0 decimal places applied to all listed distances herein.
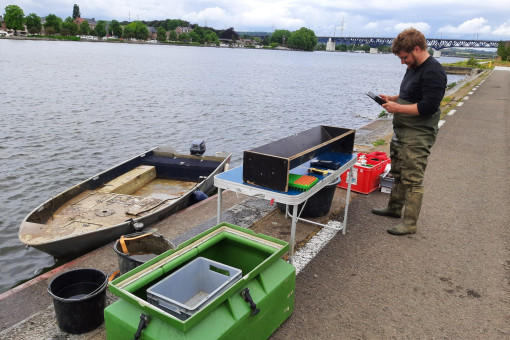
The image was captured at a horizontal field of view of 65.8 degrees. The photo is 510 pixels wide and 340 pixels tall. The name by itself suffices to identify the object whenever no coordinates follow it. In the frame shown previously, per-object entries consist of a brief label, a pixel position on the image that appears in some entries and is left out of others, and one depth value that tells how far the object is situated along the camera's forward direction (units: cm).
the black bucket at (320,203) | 609
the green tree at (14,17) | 13951
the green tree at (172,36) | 19565
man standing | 498
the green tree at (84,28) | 16612
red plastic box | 739
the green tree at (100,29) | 17438
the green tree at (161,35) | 18638
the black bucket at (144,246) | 450
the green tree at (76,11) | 19688
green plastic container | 283
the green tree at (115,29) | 17925
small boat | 628
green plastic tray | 422
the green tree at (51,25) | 15150
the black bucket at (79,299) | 354
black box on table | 417
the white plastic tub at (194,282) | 314
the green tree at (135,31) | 18031
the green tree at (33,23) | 14288
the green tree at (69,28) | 15512
